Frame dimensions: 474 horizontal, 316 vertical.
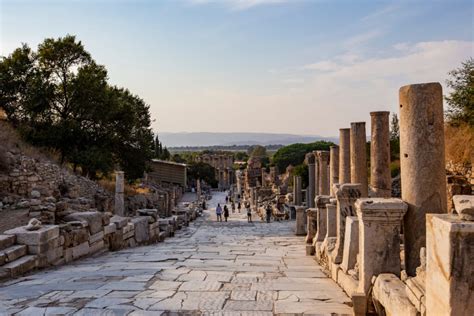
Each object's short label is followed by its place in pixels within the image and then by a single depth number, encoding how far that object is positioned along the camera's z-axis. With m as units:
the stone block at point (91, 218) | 11.02
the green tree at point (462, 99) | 21.80
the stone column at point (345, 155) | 12.60
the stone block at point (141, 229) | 14.22
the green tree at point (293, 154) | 83.56
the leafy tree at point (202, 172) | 80.00
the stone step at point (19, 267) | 7.50
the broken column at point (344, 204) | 7.89
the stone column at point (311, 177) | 22.72
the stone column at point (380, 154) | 10.36
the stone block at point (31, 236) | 8.54
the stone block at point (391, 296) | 4.29
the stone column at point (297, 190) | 29.12
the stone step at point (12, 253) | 7.76
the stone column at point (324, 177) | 18.12
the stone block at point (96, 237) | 10.97
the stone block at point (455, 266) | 3.31
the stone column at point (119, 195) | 18.59
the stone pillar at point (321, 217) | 11.16
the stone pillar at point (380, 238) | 5.46
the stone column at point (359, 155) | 10.93
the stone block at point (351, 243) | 6.58
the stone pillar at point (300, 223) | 18.12
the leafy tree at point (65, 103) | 26.72
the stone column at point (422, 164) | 5.48
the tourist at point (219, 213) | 29.18
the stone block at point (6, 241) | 8.09
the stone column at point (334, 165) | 15.78
